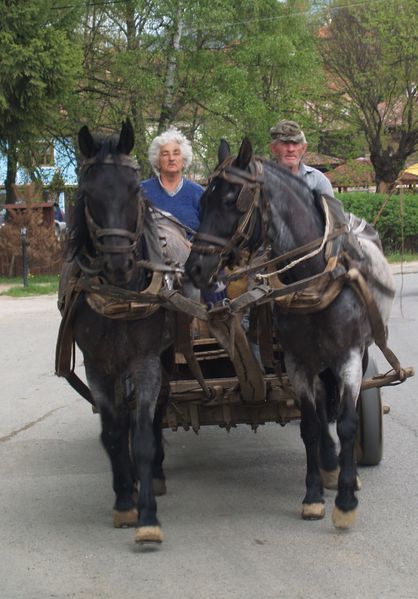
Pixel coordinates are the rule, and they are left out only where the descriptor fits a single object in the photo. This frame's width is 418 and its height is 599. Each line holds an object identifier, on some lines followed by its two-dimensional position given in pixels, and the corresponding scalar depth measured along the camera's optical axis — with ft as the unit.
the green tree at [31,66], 66.80
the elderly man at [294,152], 22.18
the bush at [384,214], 94.63
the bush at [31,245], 73.92
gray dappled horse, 17.17
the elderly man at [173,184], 21.22
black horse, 16.98
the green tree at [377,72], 111.14
